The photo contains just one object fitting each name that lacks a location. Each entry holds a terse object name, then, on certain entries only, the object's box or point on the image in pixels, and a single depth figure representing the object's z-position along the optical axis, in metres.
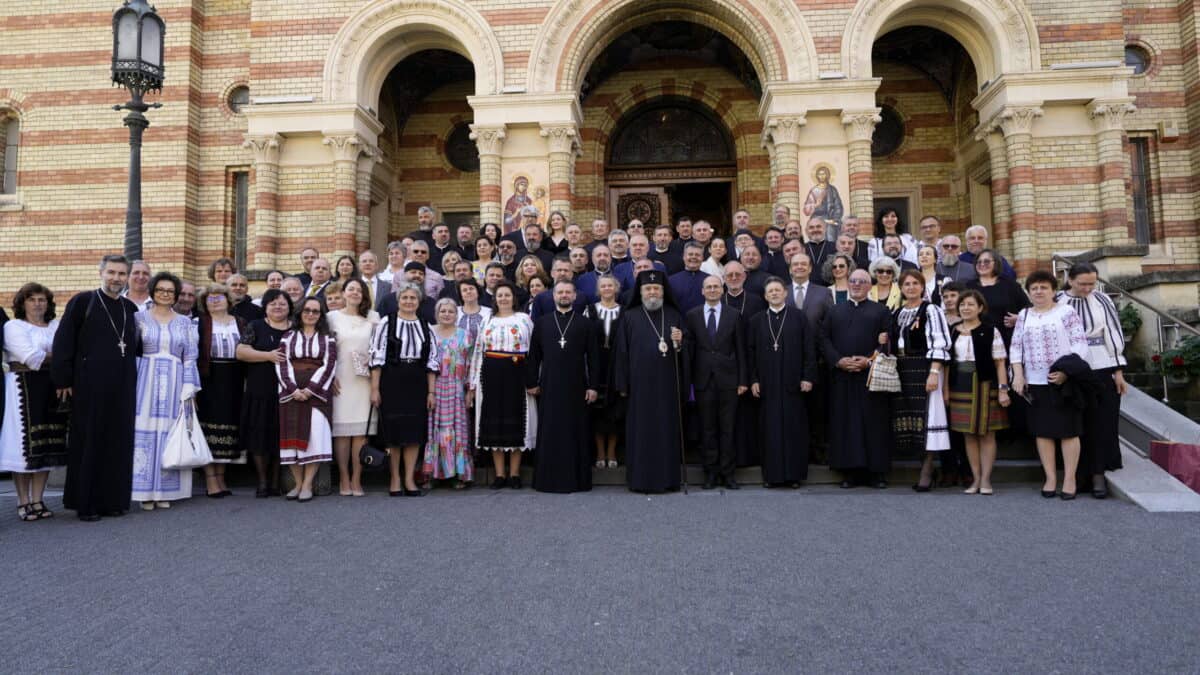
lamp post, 8.00
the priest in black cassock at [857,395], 6.56
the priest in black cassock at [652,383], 6.62
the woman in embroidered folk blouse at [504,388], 6.78
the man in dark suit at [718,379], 6.79
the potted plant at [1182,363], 8.70
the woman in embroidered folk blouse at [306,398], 6.41
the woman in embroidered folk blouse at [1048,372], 6.04
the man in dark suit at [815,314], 7.08
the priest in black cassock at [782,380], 6.69
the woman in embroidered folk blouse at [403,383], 6.59
